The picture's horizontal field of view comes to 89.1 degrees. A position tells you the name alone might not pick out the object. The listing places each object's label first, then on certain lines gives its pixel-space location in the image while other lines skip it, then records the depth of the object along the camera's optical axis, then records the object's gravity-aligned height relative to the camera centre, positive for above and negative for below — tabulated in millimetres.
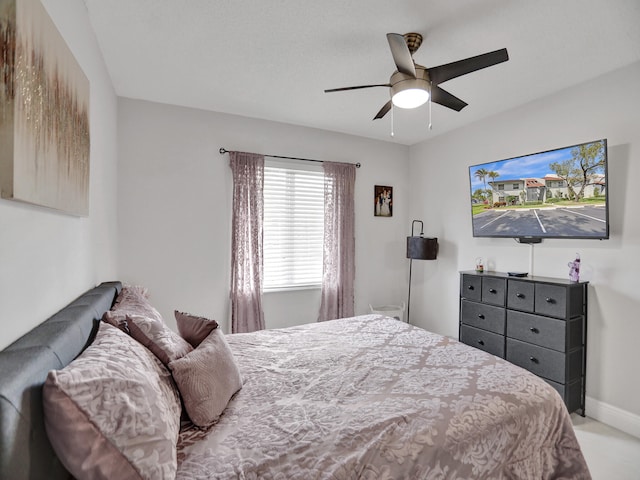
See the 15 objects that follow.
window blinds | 3734 +134
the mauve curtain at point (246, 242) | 3463 -64
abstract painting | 891 +421
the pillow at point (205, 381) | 1292 -613
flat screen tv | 2553 +400
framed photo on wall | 4355 +499
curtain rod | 3465 +922
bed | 822 -742
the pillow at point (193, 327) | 1683 -487
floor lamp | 3920 -120
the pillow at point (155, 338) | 1352 -440
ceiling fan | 1751 +990
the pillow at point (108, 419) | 801 -499
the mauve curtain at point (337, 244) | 3973 -86
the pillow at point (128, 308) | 1441 -382
